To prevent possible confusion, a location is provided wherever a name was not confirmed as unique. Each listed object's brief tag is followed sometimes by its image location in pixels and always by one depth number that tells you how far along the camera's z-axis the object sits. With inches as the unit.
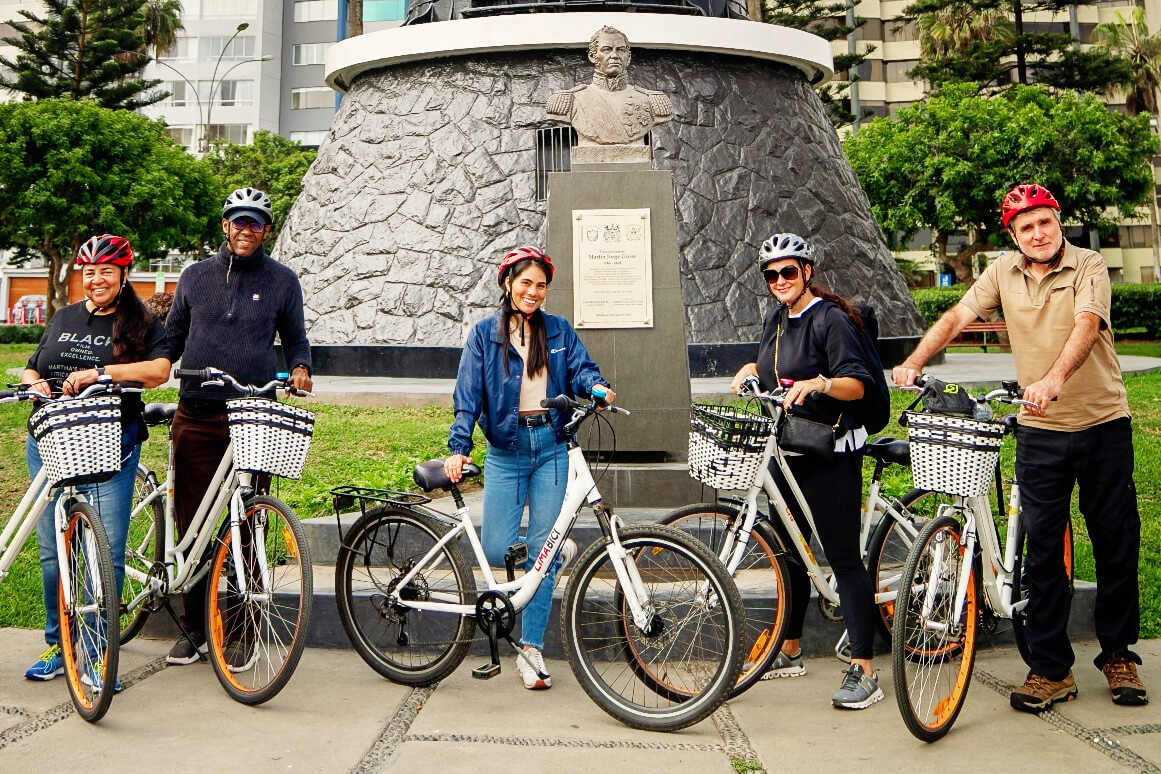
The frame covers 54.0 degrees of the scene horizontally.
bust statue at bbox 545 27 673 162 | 298.7
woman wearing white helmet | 187.5
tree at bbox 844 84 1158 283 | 1207.6
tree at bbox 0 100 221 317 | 1207.6
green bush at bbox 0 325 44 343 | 1443.2
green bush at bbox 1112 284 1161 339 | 1364.4
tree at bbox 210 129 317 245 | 1727.4
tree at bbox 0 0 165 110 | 1499.8
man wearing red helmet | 184.9
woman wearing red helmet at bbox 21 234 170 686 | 197.5
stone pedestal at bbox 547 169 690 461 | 286.0
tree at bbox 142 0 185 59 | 2091.5
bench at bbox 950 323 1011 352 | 965.2
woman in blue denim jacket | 196.9
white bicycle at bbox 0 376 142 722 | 178.7
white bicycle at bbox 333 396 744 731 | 174.9
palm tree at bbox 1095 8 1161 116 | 2062.0
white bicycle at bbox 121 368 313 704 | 184.4
